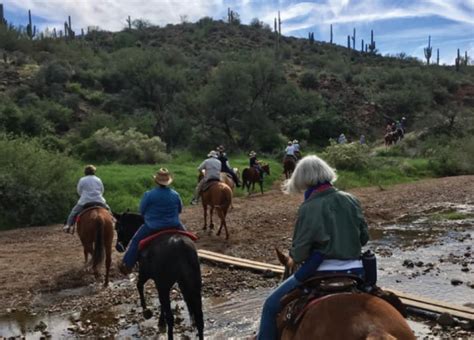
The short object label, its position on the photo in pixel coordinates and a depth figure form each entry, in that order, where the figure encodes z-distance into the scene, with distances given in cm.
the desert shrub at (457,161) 3288
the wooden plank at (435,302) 877
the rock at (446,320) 842
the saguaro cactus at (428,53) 8069
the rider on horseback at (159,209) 843
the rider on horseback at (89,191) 1173
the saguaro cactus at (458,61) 7920
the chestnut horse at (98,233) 1114
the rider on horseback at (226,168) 1898
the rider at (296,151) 2834
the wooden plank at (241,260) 1184
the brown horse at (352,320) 428
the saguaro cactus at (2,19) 6079
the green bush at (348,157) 3120
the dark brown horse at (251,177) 2483
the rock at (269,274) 1141
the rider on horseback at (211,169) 1538
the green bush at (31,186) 1833
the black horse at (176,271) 795
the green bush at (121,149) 3017
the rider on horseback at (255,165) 2491
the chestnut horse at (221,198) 1534
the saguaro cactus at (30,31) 6344
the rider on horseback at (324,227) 498
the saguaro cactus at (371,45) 8969
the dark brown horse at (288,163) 2709
